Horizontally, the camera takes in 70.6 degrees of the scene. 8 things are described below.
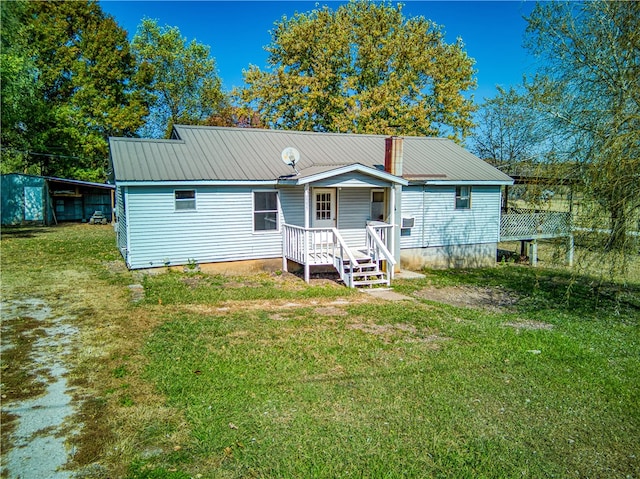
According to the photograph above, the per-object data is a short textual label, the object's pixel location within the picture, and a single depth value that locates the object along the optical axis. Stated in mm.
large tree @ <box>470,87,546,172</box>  24548
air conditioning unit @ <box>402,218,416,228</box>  14935
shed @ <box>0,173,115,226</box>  24219
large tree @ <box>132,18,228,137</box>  34156
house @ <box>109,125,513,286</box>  11805
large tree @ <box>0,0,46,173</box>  18203
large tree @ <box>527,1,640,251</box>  7699
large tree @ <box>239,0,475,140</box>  26844
